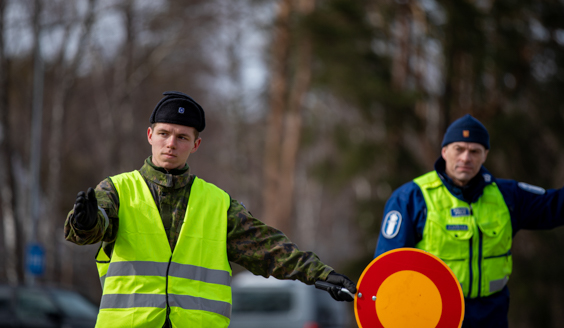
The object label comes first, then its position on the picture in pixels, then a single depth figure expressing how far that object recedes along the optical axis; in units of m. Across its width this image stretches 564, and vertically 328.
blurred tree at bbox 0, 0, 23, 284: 35.91
